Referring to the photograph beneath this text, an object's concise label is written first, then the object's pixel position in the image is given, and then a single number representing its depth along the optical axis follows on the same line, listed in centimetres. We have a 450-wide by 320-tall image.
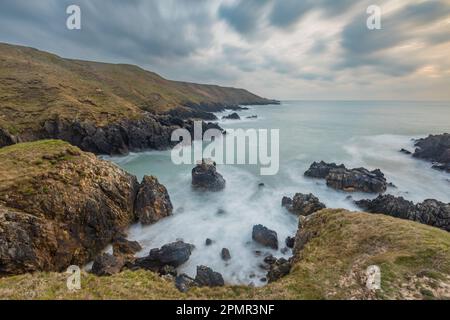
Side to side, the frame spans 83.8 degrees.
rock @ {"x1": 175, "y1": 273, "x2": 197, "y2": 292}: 1539
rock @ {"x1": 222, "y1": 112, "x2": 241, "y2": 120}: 13688
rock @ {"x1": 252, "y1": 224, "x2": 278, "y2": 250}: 2434
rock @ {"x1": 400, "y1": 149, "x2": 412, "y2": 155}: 6406
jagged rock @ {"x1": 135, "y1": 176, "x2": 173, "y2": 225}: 2808
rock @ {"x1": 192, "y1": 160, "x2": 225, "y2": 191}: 3884
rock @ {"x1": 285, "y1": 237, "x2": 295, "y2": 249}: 2456
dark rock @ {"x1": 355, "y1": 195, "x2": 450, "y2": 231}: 2648
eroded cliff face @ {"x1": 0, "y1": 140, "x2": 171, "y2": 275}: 1714
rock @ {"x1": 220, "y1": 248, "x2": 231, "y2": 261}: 2265
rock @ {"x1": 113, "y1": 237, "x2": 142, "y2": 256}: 2223
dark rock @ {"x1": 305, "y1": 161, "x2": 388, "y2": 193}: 3775
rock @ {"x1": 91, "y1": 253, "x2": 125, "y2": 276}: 1786
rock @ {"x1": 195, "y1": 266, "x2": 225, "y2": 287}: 1769
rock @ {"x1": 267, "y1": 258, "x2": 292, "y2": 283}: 1692
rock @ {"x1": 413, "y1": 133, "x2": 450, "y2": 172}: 5272
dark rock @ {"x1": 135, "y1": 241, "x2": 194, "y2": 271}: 2006
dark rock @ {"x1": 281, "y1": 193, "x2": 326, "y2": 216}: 2989
